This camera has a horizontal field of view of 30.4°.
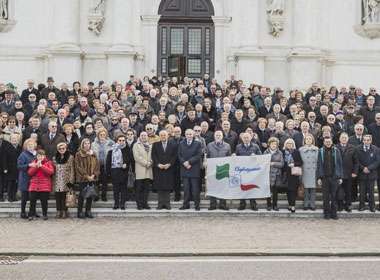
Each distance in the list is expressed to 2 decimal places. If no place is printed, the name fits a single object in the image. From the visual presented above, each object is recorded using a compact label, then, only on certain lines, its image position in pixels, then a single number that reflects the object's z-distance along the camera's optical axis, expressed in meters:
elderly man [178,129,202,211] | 16.28
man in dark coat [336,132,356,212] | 16.27
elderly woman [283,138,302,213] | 16.25
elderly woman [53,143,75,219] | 15.66
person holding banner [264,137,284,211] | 16.30
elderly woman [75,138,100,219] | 15.65
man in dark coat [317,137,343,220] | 15.95
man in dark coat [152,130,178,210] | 16.25
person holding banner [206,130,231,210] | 16.53
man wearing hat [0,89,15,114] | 19.33
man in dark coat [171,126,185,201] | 16.70
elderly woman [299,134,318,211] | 16.31
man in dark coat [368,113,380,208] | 17.80
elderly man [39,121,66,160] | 16.27
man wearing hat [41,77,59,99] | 20.97
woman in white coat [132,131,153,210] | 16.33
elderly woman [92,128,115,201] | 16.47
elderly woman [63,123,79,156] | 16.47
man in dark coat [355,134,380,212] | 16.28
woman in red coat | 15.44
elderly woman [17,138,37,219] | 15.67
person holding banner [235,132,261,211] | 16.52
